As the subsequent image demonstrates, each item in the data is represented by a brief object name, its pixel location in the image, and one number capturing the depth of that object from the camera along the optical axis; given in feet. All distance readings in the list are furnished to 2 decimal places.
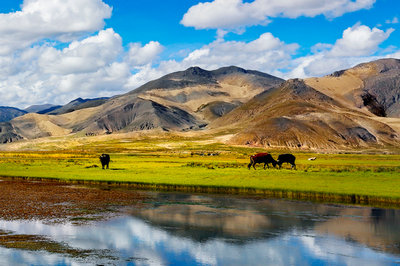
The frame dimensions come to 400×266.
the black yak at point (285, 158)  217.77
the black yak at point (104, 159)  218.79
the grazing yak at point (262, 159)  213.66
